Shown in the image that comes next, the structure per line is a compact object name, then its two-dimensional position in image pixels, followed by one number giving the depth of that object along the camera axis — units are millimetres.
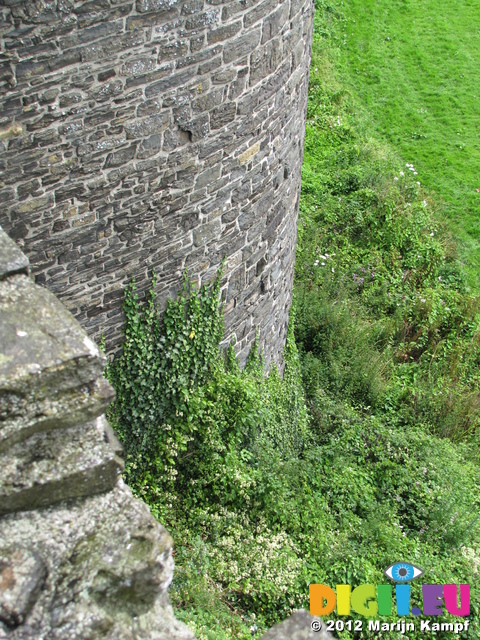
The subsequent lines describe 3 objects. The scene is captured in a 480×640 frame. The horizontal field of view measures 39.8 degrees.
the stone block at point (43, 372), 2484
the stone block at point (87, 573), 2391
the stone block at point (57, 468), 2539
